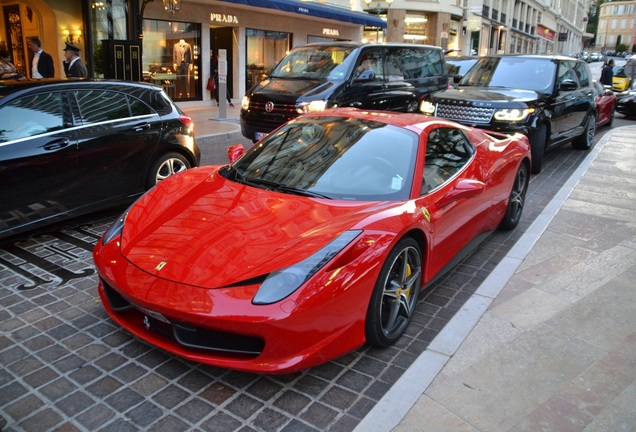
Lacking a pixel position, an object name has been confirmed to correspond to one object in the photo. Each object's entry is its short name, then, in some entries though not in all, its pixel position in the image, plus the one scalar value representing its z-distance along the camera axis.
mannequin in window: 17.11
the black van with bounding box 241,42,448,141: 9.25
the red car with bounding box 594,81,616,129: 13.32
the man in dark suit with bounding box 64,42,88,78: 9.95
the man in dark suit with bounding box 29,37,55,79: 10.33
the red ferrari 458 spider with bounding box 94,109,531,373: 2.80
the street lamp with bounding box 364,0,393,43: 21.14
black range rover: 8.38
